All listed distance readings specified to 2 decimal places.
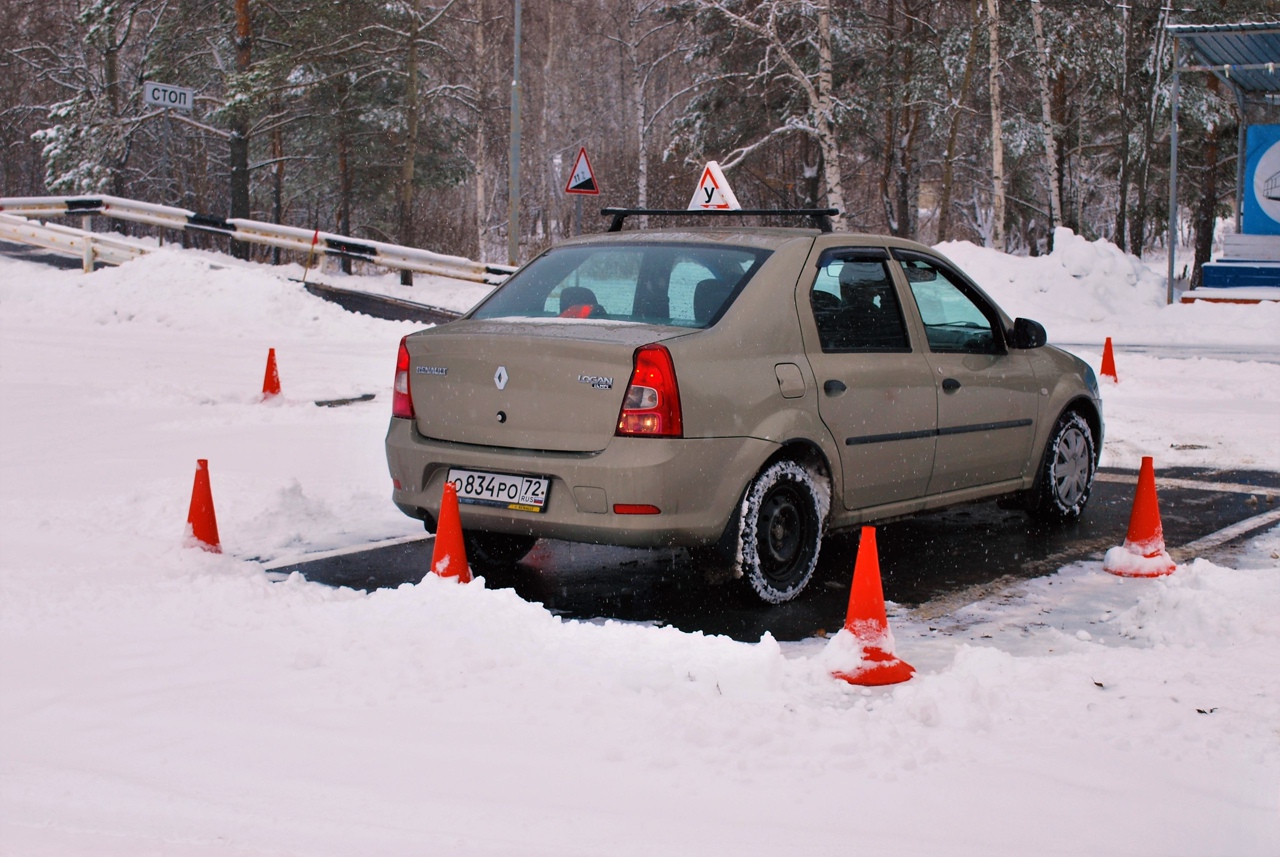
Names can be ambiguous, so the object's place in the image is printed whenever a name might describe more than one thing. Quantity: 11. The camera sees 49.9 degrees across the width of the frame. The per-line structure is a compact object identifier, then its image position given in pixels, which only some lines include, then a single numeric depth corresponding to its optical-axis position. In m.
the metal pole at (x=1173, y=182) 23.22
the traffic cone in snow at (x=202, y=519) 6.59
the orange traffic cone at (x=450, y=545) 5.56
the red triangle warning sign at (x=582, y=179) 20.16
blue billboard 26.66
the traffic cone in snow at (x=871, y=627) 4.60
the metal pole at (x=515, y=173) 27.50
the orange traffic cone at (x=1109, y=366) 14.47
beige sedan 5.49
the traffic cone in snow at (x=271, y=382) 12.41
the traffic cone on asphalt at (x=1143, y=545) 6.50
